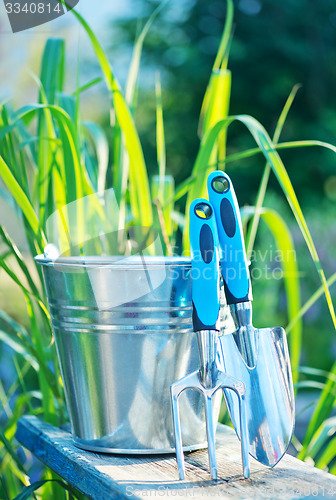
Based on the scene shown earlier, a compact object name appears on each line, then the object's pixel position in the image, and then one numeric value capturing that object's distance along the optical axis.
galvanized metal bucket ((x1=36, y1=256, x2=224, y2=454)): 1.40
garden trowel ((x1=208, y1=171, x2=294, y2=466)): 1.39
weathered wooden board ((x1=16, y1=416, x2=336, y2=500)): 1.33
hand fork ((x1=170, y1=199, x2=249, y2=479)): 1.36
